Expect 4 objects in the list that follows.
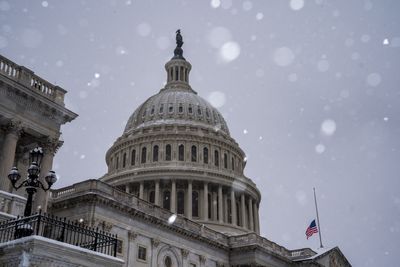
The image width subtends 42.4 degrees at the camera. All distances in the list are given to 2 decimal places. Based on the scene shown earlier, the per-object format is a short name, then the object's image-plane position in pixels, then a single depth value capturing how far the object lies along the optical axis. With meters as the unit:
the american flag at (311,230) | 61.88
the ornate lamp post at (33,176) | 16.64
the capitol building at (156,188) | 26.30
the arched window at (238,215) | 74.31
